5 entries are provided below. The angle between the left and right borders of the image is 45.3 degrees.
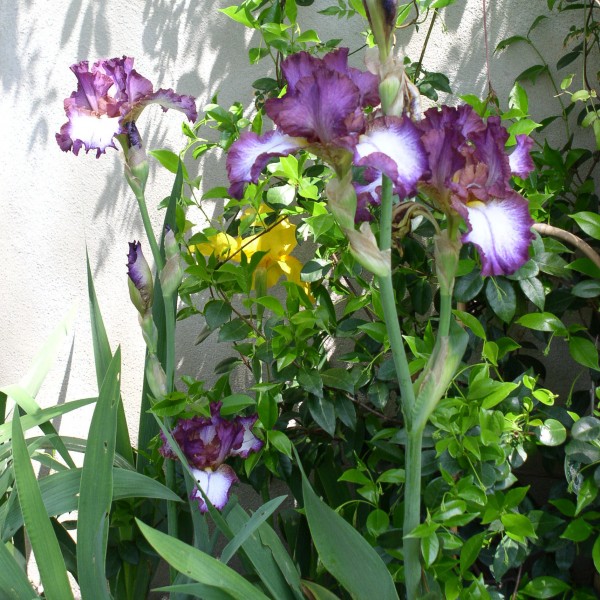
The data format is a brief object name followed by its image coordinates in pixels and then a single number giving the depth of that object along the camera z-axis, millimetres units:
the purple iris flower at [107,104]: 1087
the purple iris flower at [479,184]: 707
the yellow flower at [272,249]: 1413
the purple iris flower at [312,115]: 737
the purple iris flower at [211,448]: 1154
